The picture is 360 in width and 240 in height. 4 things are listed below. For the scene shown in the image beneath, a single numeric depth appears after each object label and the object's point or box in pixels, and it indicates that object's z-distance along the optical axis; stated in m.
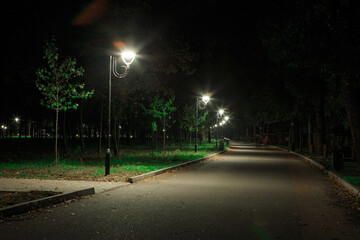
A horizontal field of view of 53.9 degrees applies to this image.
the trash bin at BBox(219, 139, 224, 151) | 38.38
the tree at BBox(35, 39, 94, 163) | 17.34
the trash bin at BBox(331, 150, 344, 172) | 16.92
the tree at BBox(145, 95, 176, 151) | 33.92
